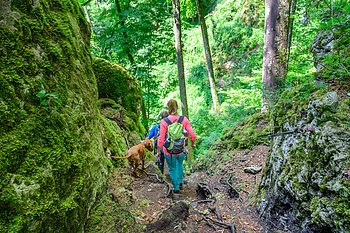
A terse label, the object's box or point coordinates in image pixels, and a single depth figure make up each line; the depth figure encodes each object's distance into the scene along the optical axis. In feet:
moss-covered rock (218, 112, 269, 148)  25.64
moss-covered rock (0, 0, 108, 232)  6.80
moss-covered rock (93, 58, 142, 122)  30.32
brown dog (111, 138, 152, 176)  20.57
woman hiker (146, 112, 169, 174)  24.63
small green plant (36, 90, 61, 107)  7.85
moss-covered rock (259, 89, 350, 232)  9.40
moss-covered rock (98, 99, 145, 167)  20.25
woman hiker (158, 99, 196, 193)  19.07
